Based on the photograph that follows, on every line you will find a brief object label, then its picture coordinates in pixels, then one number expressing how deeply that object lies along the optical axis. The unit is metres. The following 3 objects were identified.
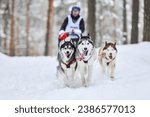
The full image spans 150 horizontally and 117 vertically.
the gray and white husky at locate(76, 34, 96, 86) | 10.57
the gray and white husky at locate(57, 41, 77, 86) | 10.76
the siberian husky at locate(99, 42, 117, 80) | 11.55
